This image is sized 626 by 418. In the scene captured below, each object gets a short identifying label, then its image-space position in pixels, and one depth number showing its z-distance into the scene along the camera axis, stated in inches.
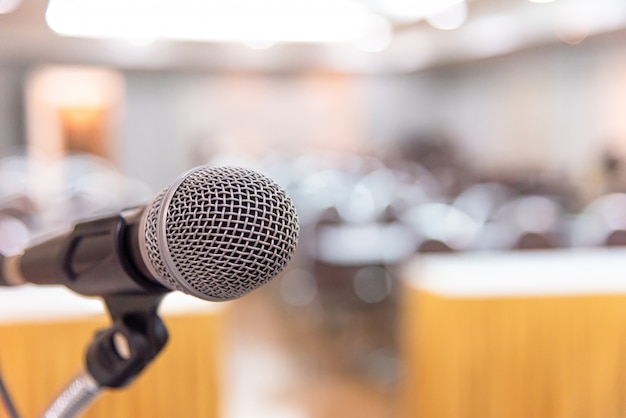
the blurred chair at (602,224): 155.5
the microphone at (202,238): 25.3
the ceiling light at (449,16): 299.1
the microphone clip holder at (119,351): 30.5
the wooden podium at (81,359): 77.9
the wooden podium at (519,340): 87.2
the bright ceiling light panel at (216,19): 275.9
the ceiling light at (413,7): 266.5
